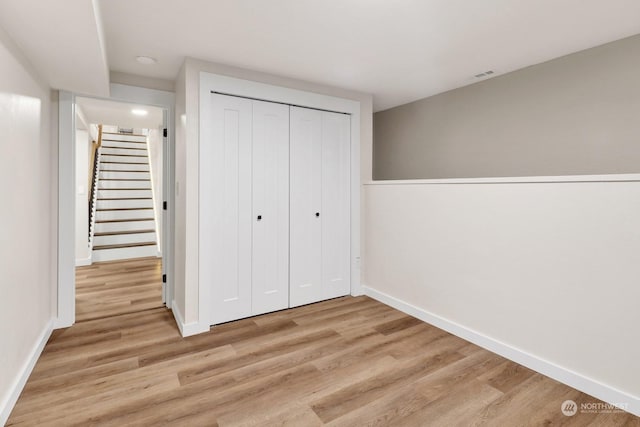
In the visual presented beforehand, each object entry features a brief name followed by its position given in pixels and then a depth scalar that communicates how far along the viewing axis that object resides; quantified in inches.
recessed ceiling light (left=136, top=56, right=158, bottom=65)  102.3
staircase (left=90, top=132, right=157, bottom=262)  221.5
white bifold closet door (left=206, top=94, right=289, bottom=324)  110.3
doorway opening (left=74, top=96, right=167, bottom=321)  140.4
